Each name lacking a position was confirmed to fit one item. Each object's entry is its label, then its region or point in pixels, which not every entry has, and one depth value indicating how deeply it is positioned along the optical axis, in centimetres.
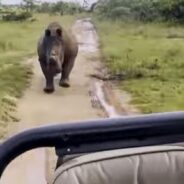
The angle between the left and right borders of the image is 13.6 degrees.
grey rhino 1026
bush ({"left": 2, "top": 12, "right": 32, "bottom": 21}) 2630
